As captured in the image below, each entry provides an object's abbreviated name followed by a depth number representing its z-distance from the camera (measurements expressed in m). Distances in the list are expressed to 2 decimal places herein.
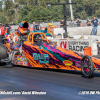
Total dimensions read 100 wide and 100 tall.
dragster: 16.19
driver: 20.54
